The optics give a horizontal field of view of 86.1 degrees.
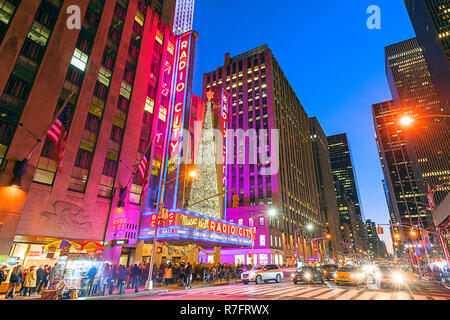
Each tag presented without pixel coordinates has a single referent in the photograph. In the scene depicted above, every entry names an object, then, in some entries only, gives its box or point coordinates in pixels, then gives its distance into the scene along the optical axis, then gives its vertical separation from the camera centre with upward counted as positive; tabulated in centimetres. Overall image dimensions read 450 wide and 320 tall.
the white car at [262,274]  2514 -159
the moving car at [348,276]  2078 -129
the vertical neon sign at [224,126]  4458 +2461
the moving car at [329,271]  2759 -120
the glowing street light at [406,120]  1723 +946
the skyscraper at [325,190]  13862 +3875
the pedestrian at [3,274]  1577 -132
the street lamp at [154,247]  1934 +64
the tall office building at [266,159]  6869 +3244
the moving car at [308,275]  2361 -148
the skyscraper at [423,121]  12056 +6851
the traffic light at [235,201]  2170 +490
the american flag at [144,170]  2309 +773
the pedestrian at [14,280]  1483 -158
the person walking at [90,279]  1585 -149
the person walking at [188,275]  2171 -153
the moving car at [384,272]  3191 -136
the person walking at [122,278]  1702 -154
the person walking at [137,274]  1835 -140
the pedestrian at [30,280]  1623 -167
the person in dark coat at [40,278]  1722 -162
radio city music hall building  2206 +1375
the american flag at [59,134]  1864 +882
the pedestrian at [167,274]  2288 -156
